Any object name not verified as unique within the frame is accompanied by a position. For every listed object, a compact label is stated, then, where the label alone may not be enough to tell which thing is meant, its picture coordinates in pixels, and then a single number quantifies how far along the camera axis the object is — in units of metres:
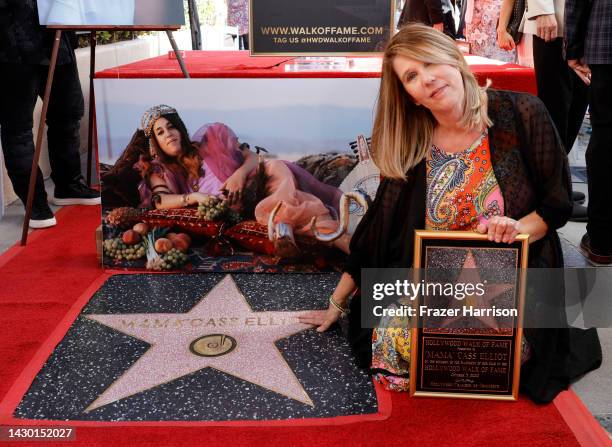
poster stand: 2.56
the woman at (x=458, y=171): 1.57
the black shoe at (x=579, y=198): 3.33
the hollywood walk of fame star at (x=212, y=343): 1.77
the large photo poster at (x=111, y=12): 2.55
